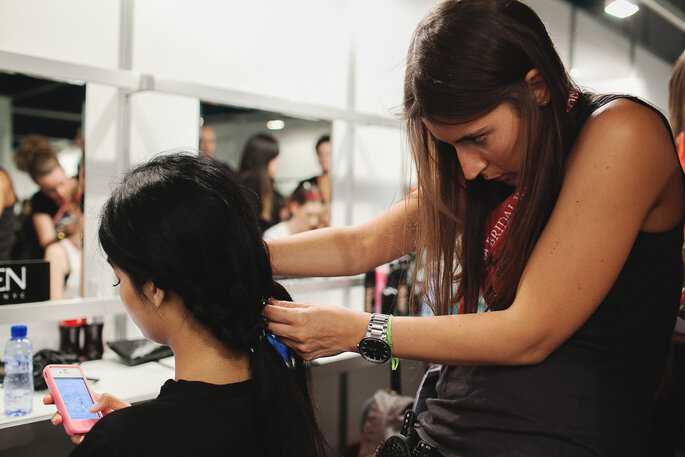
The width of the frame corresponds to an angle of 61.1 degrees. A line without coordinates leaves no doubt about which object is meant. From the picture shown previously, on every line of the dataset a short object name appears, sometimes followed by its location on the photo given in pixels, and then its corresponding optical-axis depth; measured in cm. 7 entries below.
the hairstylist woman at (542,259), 98
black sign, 185
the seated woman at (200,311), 95
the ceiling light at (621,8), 343
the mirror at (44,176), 186
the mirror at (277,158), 238
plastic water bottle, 151
